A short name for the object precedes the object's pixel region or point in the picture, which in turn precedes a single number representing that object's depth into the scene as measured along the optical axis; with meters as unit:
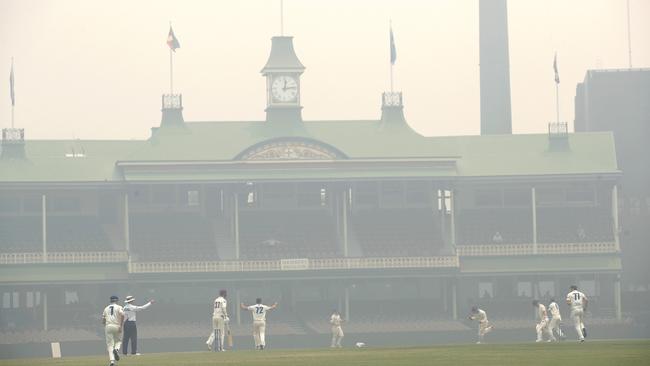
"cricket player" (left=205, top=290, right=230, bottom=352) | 55.78
